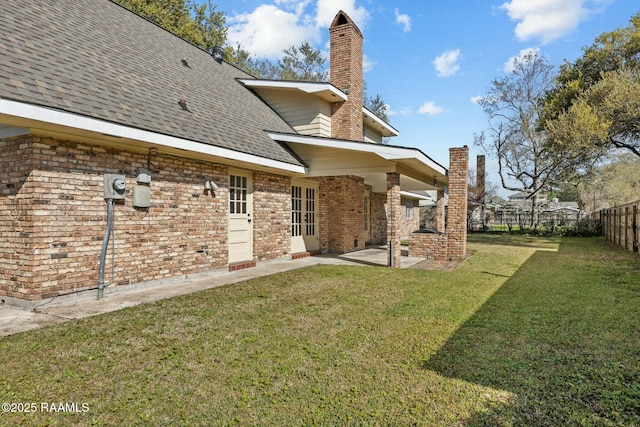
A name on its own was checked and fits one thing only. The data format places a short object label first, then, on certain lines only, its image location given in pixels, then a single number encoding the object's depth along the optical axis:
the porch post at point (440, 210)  14.16
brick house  4.86
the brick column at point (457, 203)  10.55
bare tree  24.14
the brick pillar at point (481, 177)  30.64
